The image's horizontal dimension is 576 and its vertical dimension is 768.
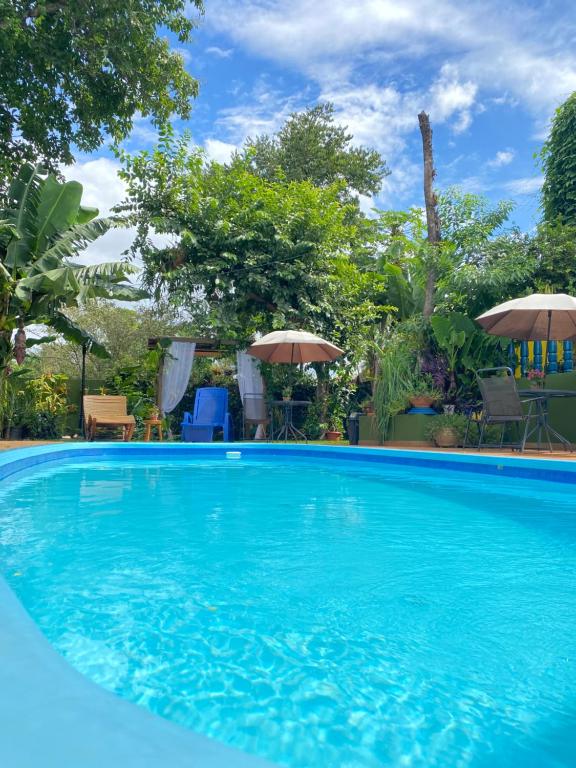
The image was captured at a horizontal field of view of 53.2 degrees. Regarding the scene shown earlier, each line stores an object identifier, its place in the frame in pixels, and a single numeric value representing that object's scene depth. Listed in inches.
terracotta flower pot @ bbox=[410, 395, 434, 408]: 380.8
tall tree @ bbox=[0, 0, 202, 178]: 407.2
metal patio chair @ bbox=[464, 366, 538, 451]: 294.5
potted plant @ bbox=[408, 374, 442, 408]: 381.1
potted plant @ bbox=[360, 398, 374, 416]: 419.8
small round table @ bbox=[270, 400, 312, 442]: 426.9
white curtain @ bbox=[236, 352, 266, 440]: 515.8
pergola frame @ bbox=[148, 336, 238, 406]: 506.3
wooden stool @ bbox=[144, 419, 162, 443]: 468.6
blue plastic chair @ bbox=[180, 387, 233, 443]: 487.2
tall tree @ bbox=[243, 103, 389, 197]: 847.1
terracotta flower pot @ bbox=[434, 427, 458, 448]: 367.2
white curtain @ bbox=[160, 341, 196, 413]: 507.5
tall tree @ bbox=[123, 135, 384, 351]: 491.2
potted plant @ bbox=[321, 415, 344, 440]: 508.3
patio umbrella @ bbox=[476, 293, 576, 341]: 287.6
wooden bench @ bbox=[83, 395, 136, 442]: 445.1
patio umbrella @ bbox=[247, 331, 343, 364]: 433.7
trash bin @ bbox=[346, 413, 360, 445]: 418.3
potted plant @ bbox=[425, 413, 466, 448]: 366.6
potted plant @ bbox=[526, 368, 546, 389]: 337.7
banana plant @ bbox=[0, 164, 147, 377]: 352.8
